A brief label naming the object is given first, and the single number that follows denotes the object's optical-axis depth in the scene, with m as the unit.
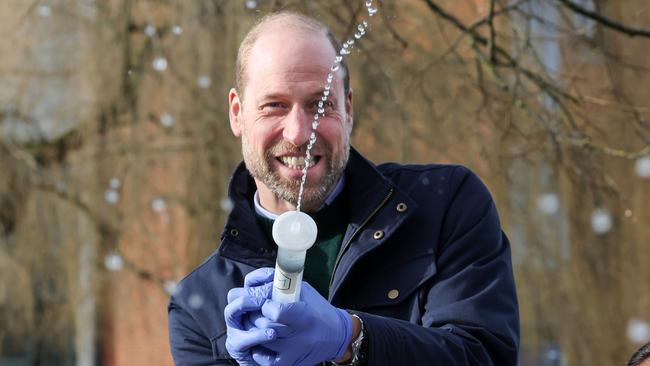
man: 4.86
